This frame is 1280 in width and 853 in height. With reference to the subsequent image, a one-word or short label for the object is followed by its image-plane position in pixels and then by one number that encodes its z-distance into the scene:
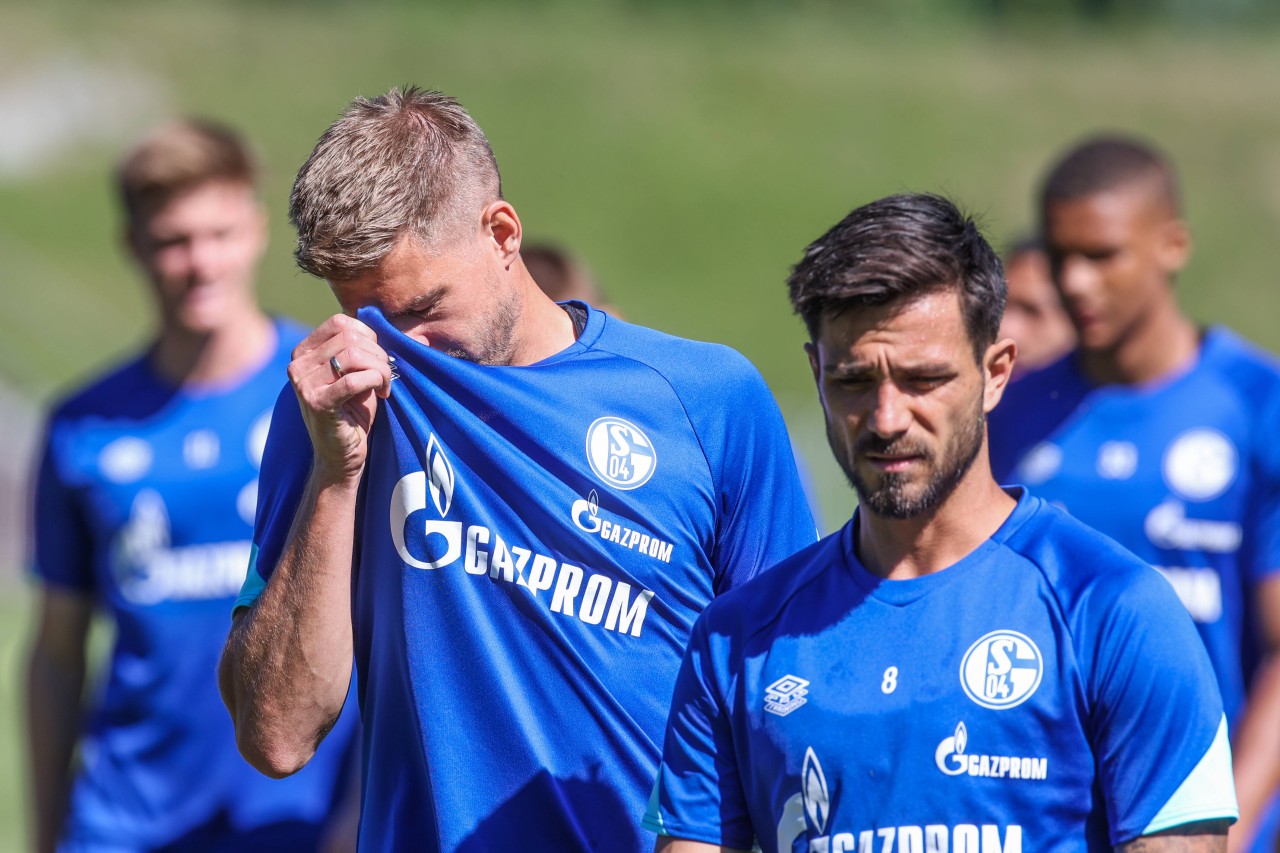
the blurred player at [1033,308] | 14.74
